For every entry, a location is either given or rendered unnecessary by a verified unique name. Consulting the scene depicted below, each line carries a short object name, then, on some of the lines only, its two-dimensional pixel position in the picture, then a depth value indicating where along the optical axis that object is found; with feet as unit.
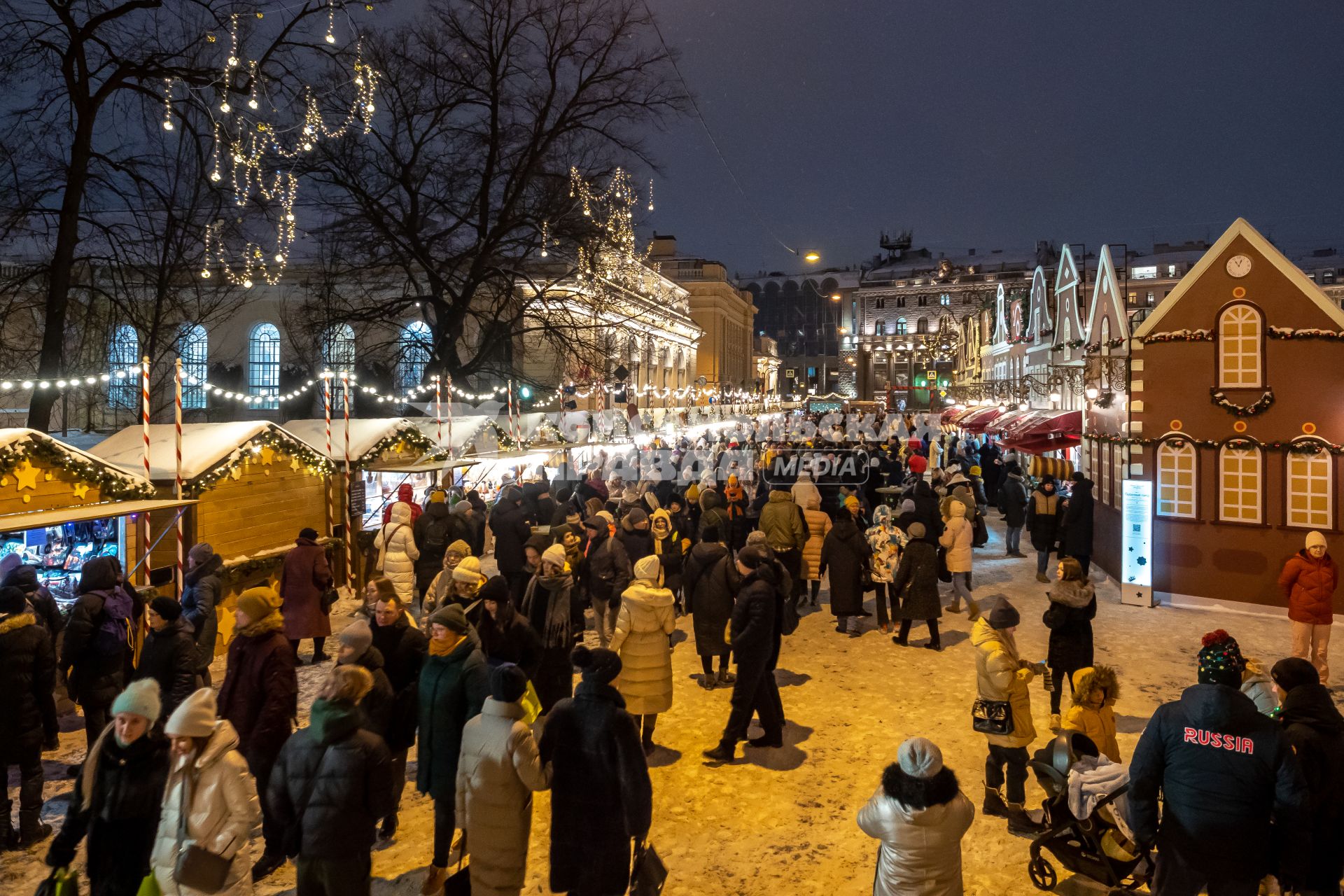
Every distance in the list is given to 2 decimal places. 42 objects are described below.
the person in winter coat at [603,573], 27.86
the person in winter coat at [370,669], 14.38
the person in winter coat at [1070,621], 21.18
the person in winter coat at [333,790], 11.21
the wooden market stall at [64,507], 22.67
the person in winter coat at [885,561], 31.73
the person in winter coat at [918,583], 28.17
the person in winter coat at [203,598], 21.39
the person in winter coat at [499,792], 12.03
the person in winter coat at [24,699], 15.43
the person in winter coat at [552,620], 20.72
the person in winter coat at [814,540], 34.40
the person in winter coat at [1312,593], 24.67
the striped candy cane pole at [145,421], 26.78
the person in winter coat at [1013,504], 45.39
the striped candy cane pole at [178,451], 26.99
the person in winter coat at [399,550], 29.96
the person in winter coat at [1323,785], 11.71
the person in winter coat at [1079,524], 35.91
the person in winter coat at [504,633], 17.28
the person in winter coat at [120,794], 11.10
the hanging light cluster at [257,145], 32.63
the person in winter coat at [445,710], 14.30
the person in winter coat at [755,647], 19.58
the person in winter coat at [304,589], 26.30
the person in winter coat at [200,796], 10.73
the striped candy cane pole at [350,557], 39.16
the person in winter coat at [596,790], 12.23
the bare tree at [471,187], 64.18
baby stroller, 13.79
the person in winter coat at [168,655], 16.44
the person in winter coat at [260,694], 14.74
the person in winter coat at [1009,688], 16.37
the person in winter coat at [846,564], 30.22
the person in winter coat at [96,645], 18.15
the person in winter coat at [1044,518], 39.88
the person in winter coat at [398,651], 16.29
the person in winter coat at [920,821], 10.19
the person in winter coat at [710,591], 24.03
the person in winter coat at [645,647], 18.61
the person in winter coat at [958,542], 32.50
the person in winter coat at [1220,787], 10.75
